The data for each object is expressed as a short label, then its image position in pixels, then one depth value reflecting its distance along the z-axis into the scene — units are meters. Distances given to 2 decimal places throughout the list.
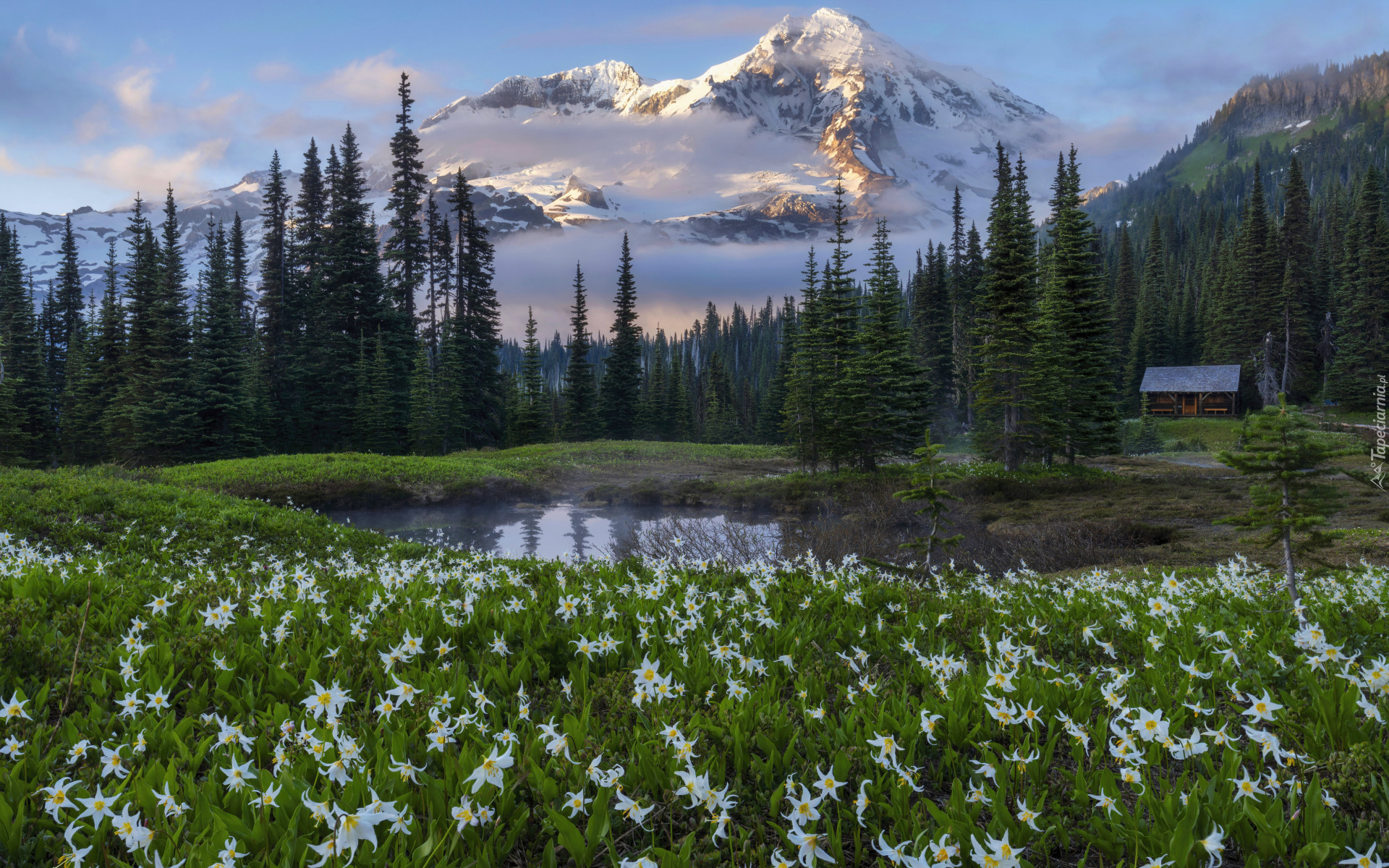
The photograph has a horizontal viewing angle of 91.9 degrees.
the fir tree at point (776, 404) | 63.88
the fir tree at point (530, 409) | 51.03
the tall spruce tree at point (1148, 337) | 65.88
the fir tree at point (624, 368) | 57.59
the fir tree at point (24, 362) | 41.88
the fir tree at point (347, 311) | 41.94
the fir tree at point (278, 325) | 41.91
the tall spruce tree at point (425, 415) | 40.72
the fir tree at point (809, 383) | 32.12
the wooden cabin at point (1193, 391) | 56.41
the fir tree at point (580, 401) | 54.47
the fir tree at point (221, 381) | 34.03
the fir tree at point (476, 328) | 47.22
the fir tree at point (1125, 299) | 70.94
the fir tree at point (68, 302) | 54.41
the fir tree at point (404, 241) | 45.81
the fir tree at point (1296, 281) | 55.97
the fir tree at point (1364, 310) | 50.56
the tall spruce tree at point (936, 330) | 62.25
